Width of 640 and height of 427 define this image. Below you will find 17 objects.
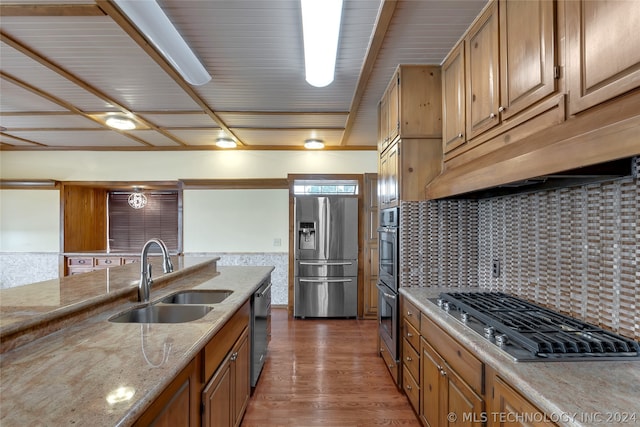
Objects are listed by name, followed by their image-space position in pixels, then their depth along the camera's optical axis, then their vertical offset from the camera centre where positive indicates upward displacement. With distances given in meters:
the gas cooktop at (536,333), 1.14 -0.46
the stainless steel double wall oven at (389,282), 2.53 -0.53
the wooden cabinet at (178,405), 0.97 -0.62
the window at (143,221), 6.38 +0.01
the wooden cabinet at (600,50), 0.93 +0.53
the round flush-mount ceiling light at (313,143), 4.54 +1.09
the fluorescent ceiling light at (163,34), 1.68 +1.09
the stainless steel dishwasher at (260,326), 2.51 -0.91
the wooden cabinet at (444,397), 1.35 -0.85
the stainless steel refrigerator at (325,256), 4.63 -0.51
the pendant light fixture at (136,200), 5.86 +0.39
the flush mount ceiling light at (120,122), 3.61 +1.13
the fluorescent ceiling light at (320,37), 1.63 +1.07
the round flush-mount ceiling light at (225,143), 4.52 +1.11
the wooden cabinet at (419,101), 2.45 +0.90
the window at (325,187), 4.74 +0.49
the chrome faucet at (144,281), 1.87 -0.35
